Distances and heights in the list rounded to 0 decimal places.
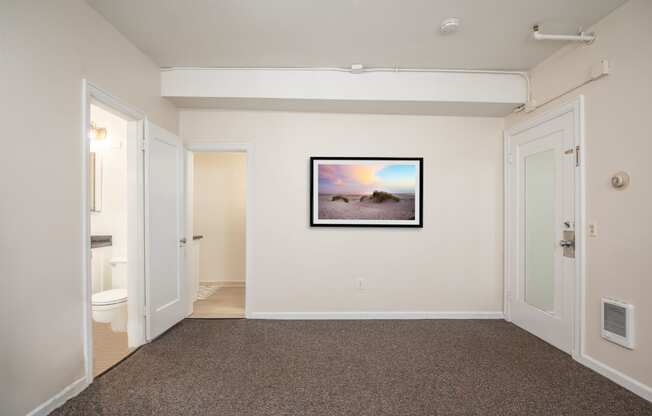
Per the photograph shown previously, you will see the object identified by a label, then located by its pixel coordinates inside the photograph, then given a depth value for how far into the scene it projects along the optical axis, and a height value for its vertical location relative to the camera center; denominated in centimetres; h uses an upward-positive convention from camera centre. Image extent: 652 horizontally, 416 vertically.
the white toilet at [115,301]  280 -87
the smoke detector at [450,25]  233 +141
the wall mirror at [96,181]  351 +32
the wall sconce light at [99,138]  344 +79
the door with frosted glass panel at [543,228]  264 -20
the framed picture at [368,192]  356 +18
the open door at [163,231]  284 -23
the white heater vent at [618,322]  211 -82
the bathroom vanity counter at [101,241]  327 -36
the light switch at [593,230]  238 -18
